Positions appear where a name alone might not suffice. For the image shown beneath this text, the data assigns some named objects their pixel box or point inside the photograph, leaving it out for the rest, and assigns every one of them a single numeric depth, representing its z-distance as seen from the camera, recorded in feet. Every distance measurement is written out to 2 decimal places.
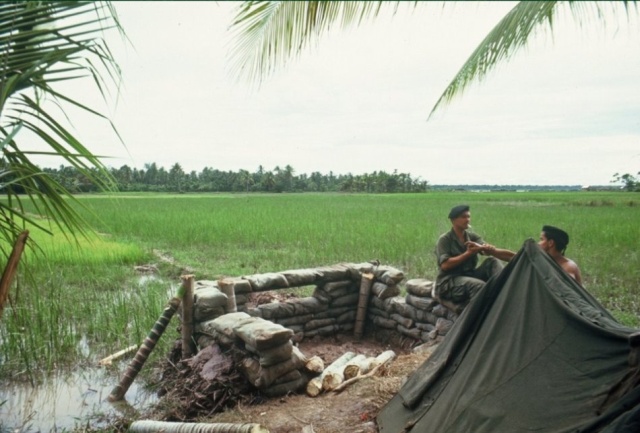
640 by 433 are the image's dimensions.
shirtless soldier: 12.51
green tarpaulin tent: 7.07
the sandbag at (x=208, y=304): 15.31
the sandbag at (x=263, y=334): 12.45
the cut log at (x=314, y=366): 13.93
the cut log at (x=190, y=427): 9.90
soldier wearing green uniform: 14.56
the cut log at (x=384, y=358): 14.74
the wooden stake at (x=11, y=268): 4.16
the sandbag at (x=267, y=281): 17.13
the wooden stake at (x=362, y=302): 19.33
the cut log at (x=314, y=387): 13.37
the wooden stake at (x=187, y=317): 14.92
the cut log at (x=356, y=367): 14.12
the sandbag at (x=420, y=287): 16.81
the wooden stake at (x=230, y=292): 16.10
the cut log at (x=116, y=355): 16.12
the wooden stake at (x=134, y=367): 14.17
